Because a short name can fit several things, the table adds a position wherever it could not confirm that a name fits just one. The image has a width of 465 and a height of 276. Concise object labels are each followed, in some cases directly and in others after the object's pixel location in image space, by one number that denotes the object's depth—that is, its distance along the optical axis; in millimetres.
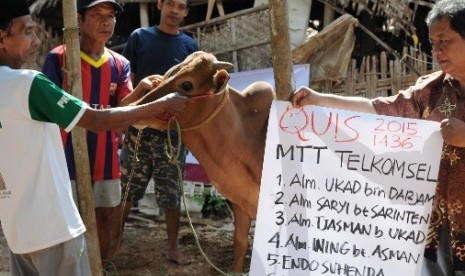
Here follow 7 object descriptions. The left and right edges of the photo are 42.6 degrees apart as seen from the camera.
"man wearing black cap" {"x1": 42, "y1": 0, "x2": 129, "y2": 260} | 4008
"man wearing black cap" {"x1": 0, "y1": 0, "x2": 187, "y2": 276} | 2488
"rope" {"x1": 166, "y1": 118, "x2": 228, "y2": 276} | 3294
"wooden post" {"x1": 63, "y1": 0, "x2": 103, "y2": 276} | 3363
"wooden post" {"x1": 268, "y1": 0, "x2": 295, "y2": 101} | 2908
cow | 3492
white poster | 2660
